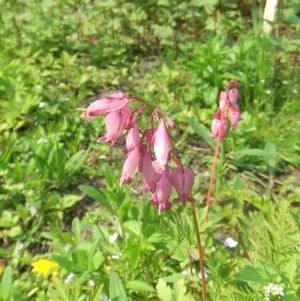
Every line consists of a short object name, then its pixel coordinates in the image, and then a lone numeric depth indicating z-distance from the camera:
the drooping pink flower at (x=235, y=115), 0.42
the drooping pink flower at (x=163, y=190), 0.30
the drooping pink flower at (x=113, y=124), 0.29
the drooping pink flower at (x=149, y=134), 0.30
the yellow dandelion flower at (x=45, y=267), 0.48
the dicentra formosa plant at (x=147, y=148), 0.29
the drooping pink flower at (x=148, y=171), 0.30
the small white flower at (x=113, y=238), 0.47
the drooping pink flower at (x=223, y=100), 0.42
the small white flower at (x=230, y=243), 0.48
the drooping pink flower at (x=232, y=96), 0.42
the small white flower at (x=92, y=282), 0.44
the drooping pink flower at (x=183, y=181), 0.31
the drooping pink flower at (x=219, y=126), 0.42
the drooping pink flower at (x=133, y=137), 0.29
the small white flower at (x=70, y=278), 0.44
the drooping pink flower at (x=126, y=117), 0.29
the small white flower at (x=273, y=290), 0.35
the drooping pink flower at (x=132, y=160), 0.30
